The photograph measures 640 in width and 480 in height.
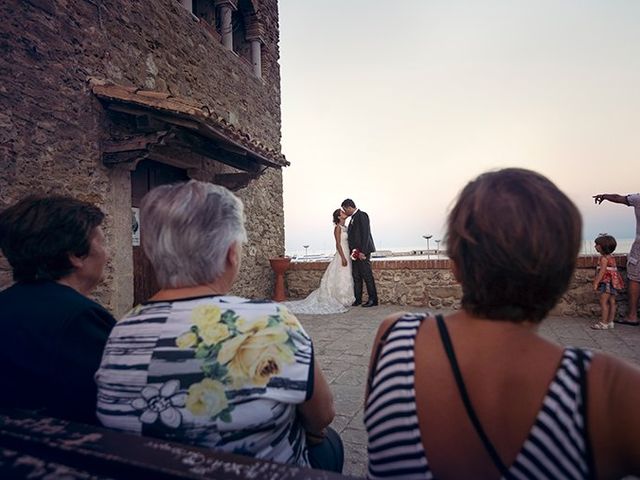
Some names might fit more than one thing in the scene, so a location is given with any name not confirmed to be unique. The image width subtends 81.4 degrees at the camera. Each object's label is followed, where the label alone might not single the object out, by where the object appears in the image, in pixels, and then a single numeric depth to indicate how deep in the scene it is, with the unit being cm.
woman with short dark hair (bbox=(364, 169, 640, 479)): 66
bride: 711
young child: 484
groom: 716
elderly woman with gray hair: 89
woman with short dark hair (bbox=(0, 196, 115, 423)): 113
